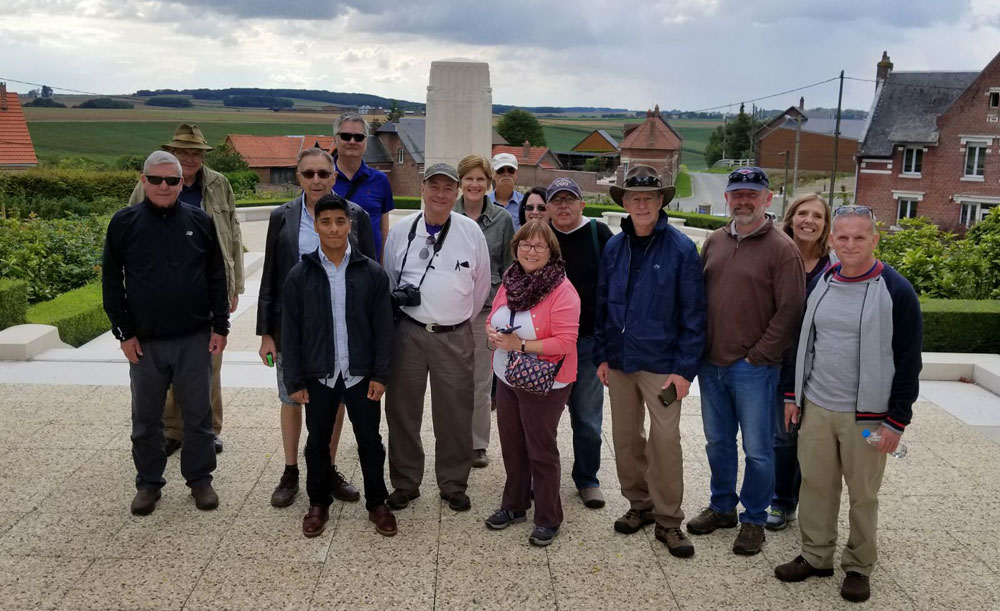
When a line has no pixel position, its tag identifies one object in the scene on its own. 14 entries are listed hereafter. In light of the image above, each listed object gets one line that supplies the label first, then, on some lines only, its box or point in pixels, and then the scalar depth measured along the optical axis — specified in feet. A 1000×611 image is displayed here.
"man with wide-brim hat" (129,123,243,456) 16.60
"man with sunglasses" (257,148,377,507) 14.53
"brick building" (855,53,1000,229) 120.26
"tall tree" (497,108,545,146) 291.79
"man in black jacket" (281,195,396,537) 13.41
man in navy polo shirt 15.92
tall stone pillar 33.12
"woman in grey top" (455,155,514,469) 16.30
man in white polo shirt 14.44
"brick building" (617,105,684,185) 224.53
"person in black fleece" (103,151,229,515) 14.17
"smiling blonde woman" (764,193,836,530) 14.17
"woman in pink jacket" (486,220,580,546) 13.23
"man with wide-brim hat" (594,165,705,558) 13.25
